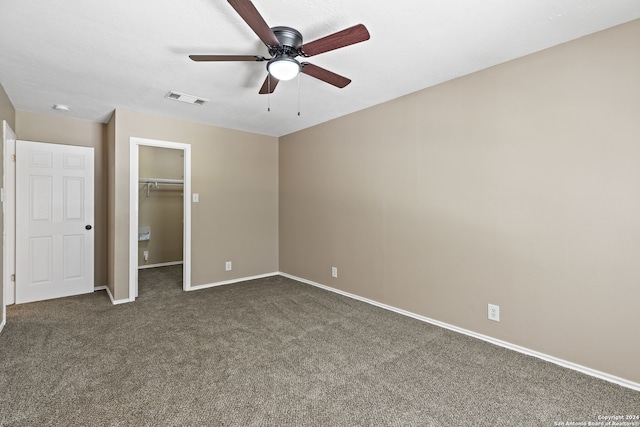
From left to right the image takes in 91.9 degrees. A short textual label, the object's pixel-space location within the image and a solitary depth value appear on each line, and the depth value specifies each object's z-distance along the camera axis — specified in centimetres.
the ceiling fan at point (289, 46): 171
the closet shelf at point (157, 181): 534
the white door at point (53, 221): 374
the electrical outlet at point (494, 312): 266
